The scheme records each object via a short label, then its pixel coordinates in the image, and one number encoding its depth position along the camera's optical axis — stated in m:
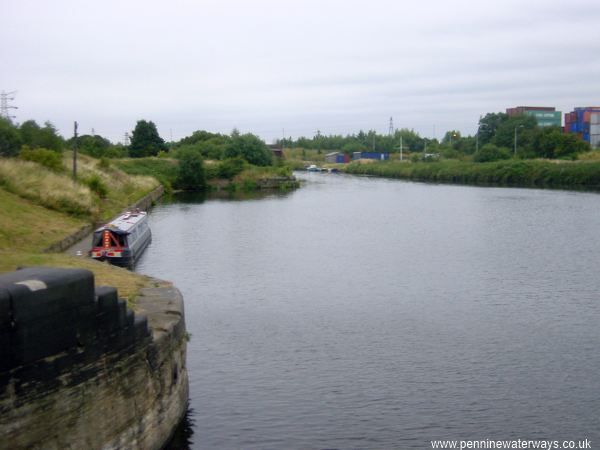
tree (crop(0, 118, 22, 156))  45.53
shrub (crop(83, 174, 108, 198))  43.62
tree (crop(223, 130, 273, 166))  90.69
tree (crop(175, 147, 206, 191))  77.94
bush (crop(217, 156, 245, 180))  83.25
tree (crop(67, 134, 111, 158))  80.72
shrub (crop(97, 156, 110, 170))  60.66
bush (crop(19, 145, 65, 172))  42.38
